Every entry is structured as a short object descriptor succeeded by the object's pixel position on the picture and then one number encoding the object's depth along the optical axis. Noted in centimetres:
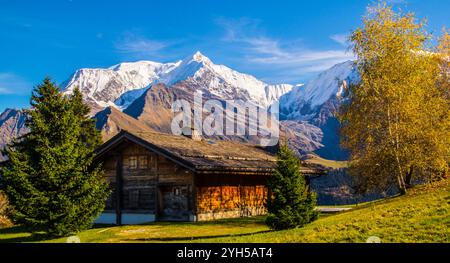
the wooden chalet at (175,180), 3291
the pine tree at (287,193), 2311
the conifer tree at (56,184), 2553
